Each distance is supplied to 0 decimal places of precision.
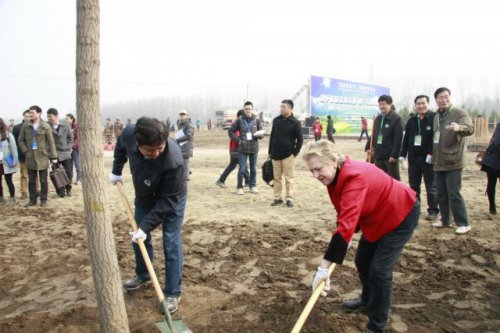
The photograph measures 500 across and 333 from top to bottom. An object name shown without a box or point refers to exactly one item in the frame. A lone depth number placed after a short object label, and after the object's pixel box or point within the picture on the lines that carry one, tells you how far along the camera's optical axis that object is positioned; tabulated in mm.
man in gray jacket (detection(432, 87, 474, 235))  5094
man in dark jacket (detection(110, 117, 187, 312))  3105
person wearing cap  8414
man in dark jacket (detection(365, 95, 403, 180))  5879
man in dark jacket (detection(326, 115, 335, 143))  22031
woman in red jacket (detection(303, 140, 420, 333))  2566
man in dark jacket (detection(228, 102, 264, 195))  7965
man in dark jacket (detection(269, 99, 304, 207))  6820
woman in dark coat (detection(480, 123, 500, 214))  5793
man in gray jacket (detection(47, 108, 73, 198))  8375
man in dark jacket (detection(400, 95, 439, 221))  5691
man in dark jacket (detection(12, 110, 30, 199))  8320
